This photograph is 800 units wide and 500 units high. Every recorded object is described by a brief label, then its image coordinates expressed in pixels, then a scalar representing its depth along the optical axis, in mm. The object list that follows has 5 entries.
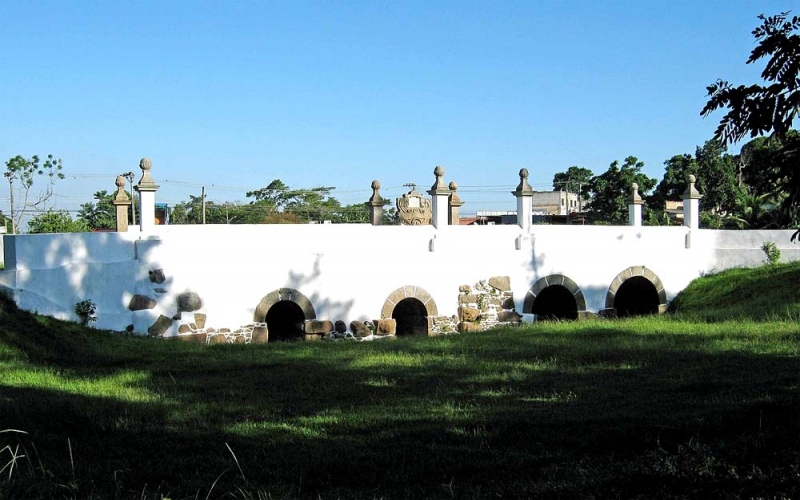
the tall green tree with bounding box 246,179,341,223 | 57594
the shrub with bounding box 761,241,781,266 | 19328
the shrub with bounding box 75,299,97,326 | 13484
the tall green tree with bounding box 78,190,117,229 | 39688
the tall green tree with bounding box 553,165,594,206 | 65812
